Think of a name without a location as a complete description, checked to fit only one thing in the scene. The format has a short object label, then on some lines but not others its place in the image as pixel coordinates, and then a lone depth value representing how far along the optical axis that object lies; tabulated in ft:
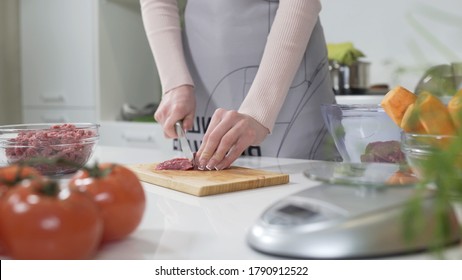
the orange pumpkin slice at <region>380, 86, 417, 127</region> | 2.39
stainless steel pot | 7.23
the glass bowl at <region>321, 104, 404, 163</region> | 2.74
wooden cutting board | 2.40
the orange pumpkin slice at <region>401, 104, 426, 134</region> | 1.92
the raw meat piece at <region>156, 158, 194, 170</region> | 2.94
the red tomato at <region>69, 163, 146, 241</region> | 1.48
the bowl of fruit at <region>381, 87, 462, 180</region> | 1.28
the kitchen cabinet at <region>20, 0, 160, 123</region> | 8.98
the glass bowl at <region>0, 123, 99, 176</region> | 2.80
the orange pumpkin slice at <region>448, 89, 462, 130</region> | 1.79
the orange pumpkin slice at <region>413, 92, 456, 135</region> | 1.84
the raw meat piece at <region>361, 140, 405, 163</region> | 2.71
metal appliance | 1.36
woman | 3.63
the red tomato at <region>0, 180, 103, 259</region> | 1.23
